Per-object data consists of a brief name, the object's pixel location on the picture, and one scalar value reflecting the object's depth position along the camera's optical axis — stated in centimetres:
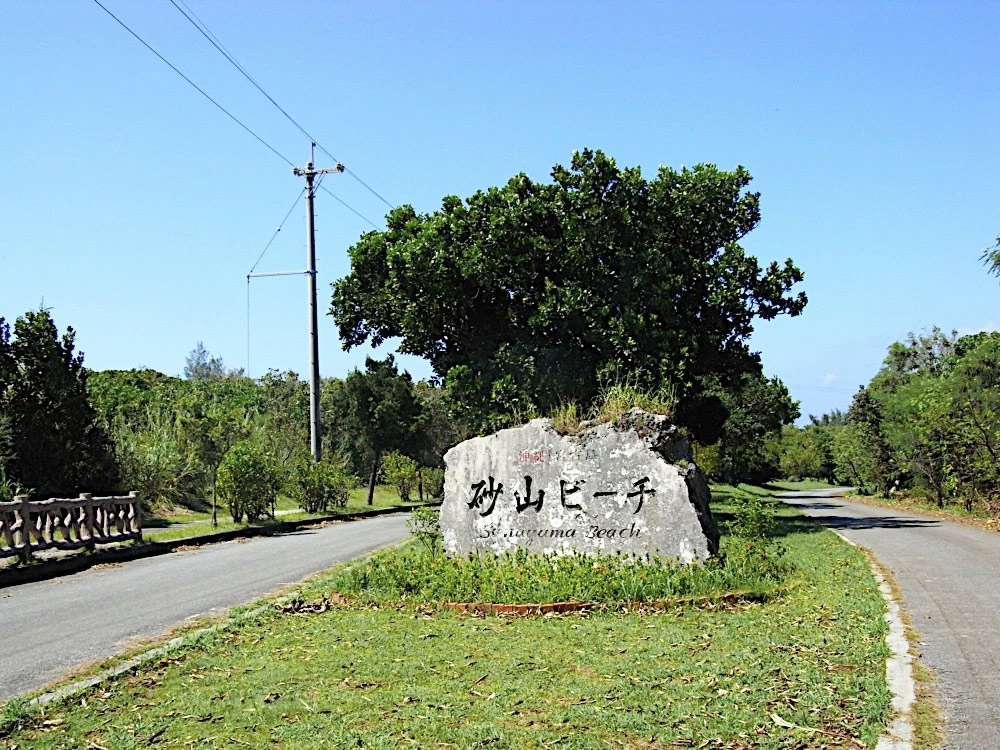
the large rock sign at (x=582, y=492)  1223
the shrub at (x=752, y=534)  1224
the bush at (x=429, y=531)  1423
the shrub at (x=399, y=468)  3988
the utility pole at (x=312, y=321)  3058
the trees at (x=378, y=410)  4075
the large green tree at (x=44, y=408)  1967
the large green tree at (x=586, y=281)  2175
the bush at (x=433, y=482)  4391
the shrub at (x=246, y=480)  2494
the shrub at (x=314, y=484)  2972
